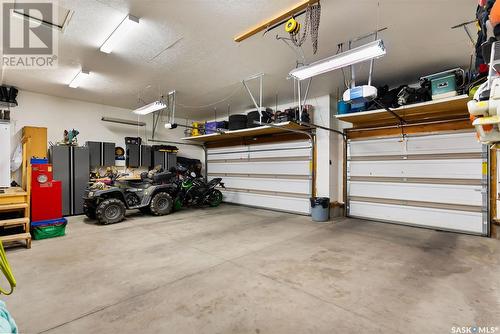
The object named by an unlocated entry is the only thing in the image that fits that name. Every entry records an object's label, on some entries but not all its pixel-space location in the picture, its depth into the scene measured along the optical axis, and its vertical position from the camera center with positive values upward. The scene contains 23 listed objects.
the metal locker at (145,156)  7.10 +0.34
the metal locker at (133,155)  6.85 +0.35
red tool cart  3.92 -0.46
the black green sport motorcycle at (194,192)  6.51 -0.71
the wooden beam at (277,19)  2.31 +1.59
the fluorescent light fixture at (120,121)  6.65 +1.35
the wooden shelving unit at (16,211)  3.35 -0.66
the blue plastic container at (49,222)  3.80 -0.91
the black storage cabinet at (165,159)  7.34 +0.25
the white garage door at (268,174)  6.12 -0.22
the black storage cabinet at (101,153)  6.19 +0.37
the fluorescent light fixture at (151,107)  5.28 +1.39
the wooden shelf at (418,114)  3.86 +1.01
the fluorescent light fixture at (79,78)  4.37 +1.76
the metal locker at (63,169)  5.51 -0.04
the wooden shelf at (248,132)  5.40 +0.95
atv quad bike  4.84 -0.68
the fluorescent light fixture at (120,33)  2.76 +1.74
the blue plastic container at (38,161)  3.95 +0.11
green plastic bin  3.79 -1.04
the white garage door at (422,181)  4.25 -0.30
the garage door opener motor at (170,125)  5.63 +1.00
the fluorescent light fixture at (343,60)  2.56 +1.29
